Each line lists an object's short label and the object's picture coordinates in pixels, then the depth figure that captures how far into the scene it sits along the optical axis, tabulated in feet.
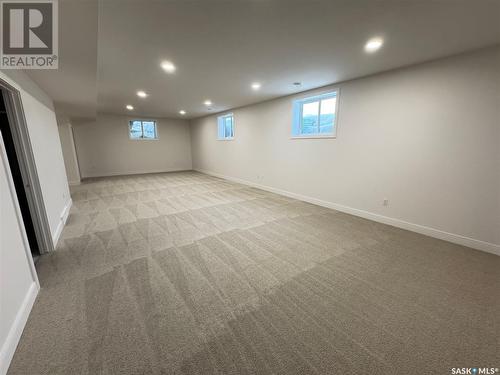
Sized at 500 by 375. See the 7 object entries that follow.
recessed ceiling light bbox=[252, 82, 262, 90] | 12.62
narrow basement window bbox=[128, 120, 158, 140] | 28.25
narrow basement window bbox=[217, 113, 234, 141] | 23.60
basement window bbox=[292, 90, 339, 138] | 13.37
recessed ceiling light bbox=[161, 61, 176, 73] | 9.52
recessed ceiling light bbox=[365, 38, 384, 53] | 7.36
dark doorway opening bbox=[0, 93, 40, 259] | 7.59
